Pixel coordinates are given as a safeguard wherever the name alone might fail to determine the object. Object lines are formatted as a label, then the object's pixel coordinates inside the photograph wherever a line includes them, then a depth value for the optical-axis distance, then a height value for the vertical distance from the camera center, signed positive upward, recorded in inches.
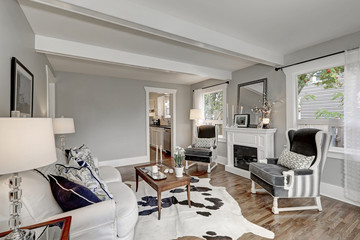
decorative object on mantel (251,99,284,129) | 140.9 +5.7
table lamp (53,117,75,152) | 106.3 -2.7
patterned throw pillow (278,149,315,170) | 96.1 -23.1
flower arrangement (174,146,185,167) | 101.2 -20.4
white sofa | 43.8 -25.3
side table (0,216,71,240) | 36.5 -23.4
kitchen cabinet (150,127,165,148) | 256.7 -23.4
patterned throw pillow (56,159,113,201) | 58.9 -19.2
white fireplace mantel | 137.7 -17.6
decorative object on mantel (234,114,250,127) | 158.4 +0.1
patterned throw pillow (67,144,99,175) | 73.9 -15.7
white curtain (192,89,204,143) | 216.4 +26.3
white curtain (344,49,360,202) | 98.7 -2.6
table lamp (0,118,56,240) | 30.8 -5.1
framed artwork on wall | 66.2 +14.1
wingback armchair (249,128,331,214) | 91.9 -30.6
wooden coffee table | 84.7 -30.8
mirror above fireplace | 151.1 +21.6
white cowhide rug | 75.3 -47.2
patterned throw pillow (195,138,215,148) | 171.6 -21.9
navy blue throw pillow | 50.8 -21.3
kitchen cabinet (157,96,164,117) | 284.2 +23.7
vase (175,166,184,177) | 96.3 -27.4
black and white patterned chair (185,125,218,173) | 157.8 -28.0
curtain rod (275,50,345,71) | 109.3 +40.0
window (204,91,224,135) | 194.5 +13.7
